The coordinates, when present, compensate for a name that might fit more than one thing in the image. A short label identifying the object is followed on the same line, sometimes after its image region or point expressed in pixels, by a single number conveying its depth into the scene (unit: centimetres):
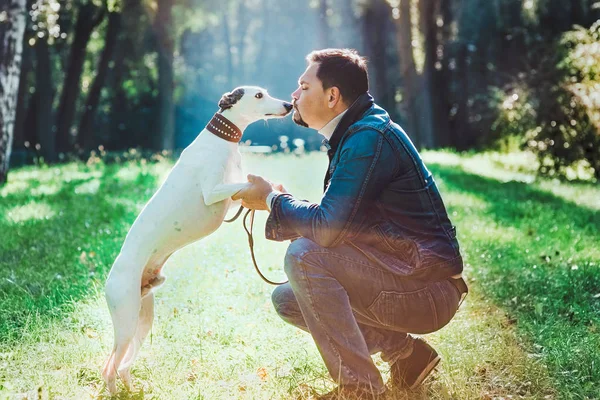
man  322
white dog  343
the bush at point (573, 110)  1268
